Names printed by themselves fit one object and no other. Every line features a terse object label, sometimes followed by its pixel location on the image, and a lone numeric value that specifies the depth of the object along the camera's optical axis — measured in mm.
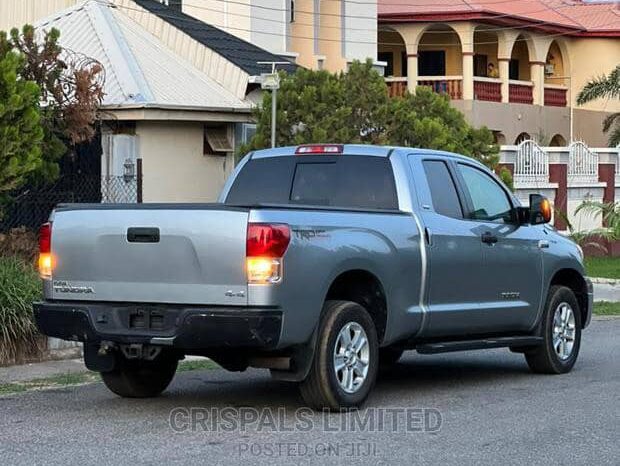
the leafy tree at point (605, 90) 39406
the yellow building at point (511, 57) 40719
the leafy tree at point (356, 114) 19344
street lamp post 18188
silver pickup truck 9000
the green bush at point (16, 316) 12320
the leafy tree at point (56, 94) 14969
